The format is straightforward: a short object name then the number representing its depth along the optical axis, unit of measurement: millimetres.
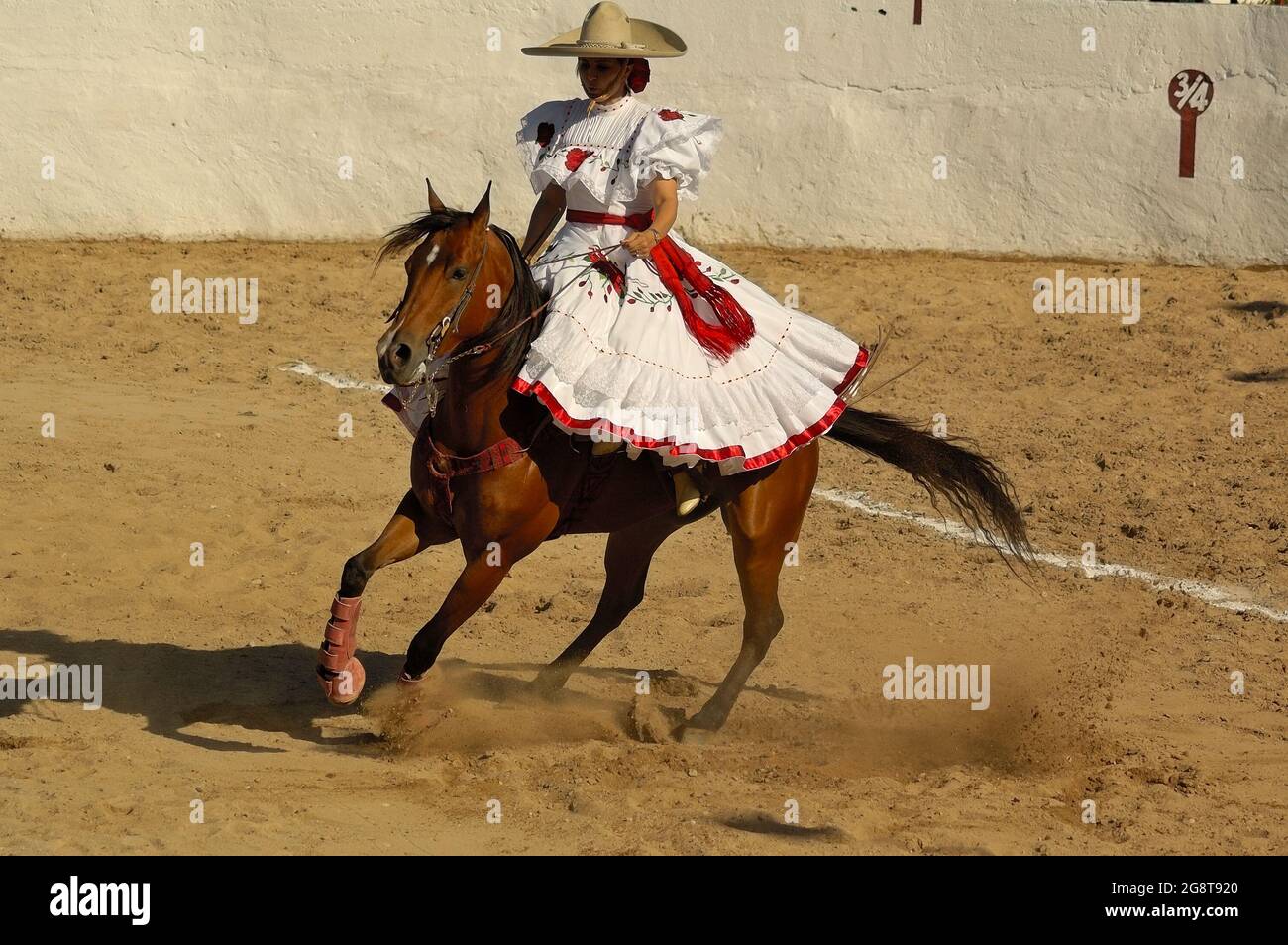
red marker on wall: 12250
